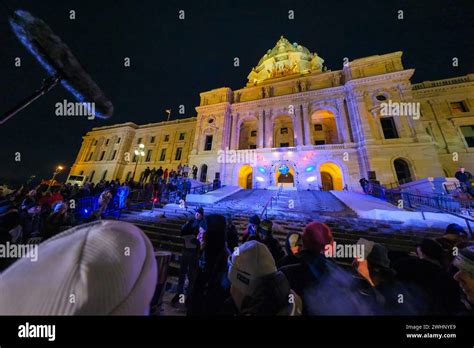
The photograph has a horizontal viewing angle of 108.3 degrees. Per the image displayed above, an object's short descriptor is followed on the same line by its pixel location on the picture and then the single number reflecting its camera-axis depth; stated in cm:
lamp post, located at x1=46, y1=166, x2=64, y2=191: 2449
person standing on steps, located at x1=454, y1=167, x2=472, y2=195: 803
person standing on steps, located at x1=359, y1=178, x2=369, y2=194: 1394
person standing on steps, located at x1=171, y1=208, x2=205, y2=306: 300
